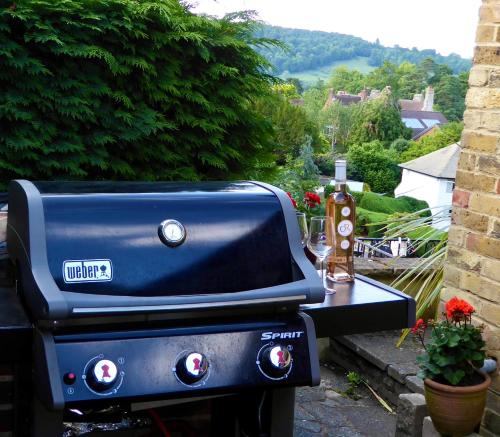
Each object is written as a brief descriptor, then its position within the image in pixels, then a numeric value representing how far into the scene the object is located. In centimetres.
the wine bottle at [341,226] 193
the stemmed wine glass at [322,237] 188
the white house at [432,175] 4166
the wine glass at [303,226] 172
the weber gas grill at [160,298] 126
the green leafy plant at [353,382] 358
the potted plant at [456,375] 233
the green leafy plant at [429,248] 359
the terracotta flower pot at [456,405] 232
